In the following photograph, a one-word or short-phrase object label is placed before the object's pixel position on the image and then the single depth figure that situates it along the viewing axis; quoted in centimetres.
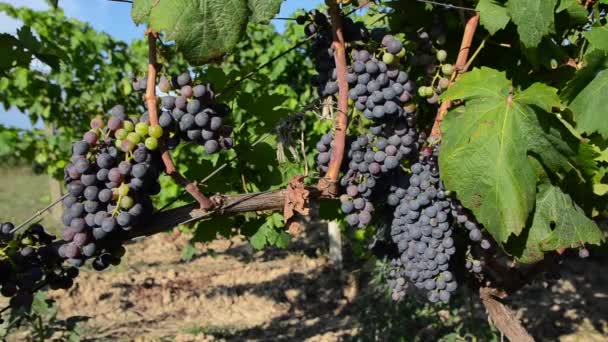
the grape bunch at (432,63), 138
